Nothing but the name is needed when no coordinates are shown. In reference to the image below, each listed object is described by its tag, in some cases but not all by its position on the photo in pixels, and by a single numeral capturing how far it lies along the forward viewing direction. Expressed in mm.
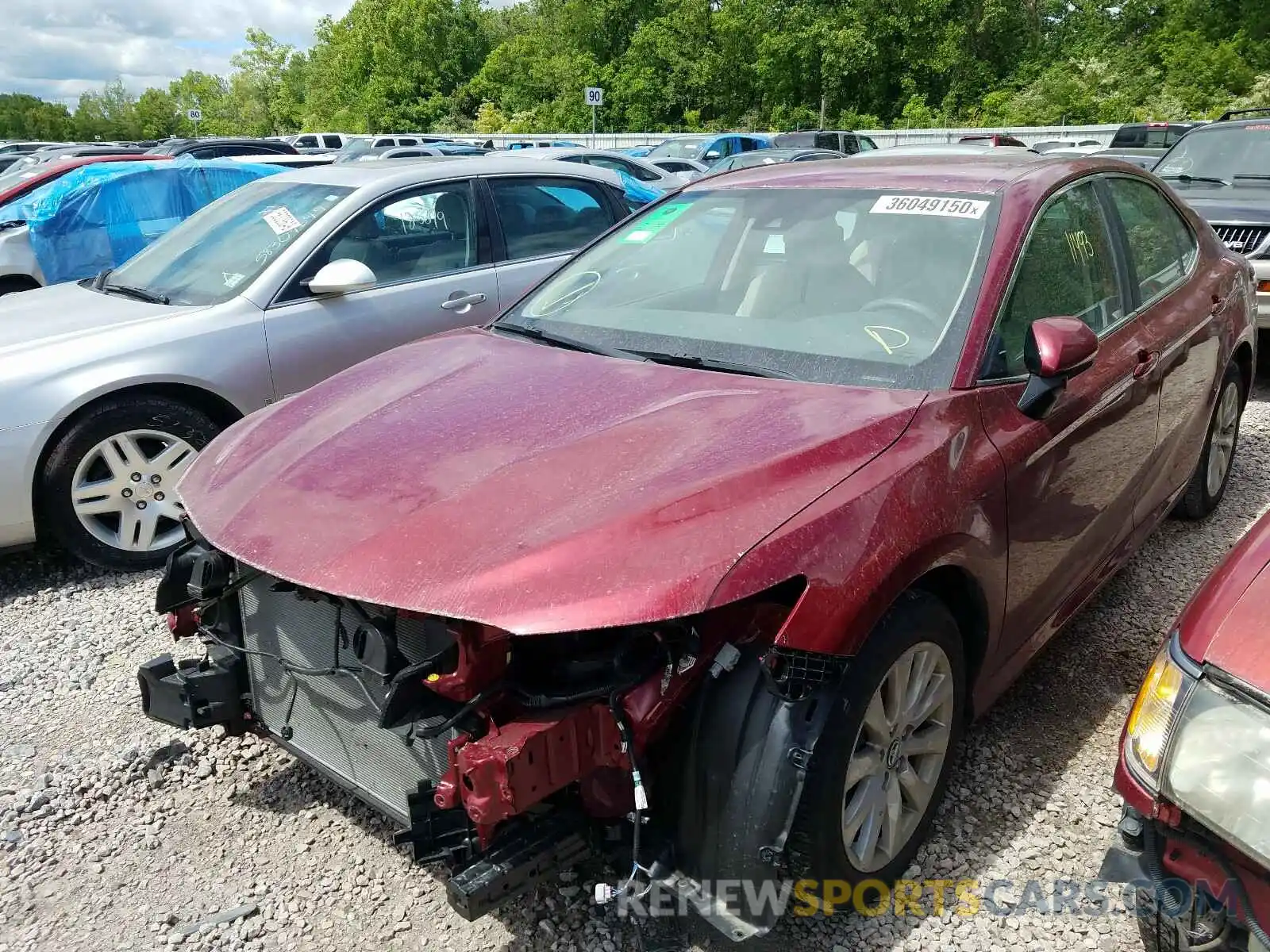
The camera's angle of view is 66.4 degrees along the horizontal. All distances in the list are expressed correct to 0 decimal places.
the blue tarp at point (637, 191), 6823
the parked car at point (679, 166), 19414
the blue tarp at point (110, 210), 8367
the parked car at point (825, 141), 25066
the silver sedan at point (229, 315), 4100
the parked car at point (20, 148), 26125
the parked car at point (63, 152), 18312
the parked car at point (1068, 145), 19184
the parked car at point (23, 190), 8938
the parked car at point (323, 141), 30312
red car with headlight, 1670
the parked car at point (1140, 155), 12752
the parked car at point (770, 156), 16844
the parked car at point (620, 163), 12984
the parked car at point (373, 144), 21530
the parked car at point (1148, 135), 20094
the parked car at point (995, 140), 21922
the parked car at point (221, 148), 19609
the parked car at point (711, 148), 23750
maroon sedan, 1939
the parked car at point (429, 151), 17781
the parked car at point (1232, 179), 6832
